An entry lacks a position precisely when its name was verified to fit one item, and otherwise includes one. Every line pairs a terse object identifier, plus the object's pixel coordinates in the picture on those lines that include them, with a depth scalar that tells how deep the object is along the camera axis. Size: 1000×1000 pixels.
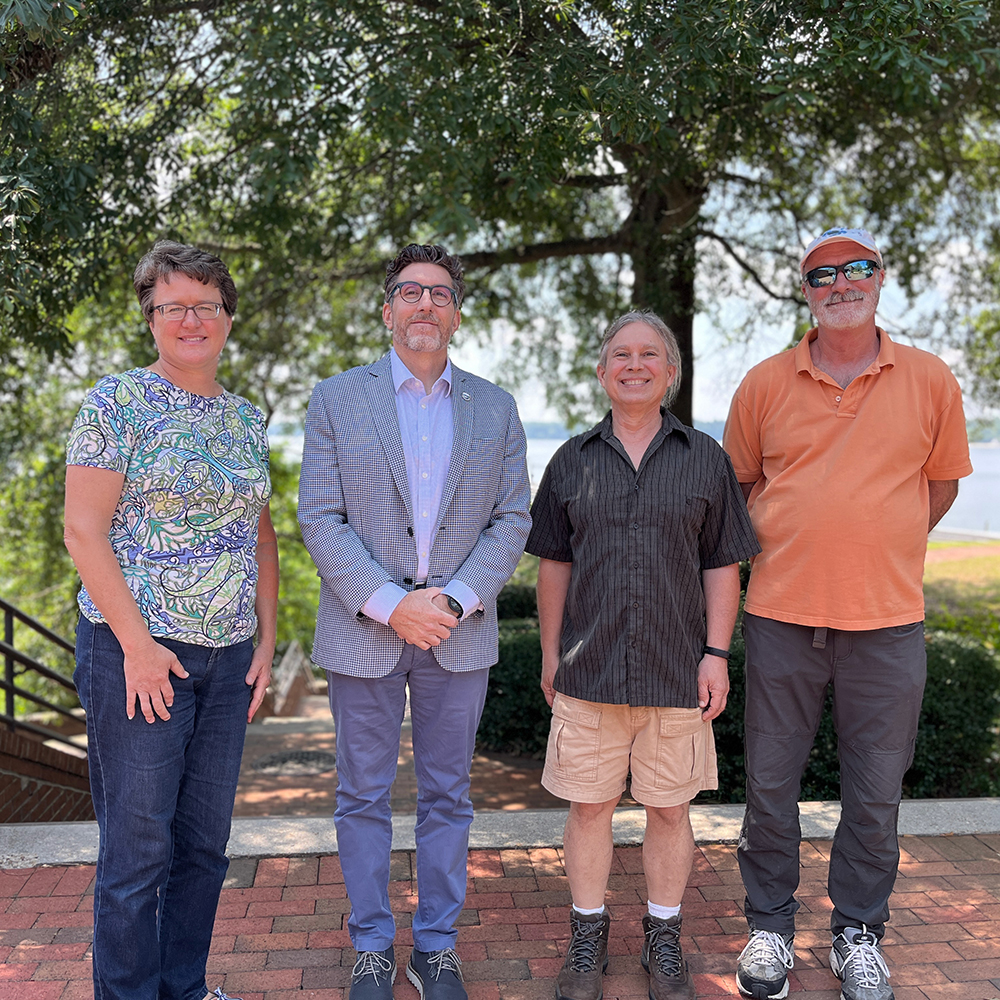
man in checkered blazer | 2.75
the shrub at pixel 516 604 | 8.86
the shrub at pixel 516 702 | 6.68
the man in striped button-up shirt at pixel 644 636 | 2.77
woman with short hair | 2.29
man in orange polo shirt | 2.86
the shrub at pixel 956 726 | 5.42
